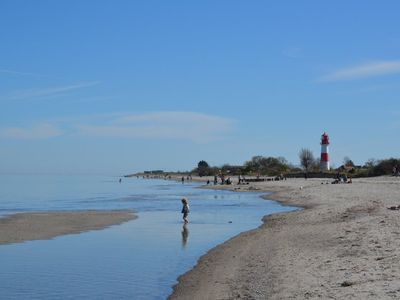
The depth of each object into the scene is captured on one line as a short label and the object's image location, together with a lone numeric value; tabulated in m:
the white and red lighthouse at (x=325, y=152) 104.44
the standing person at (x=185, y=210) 30.72
